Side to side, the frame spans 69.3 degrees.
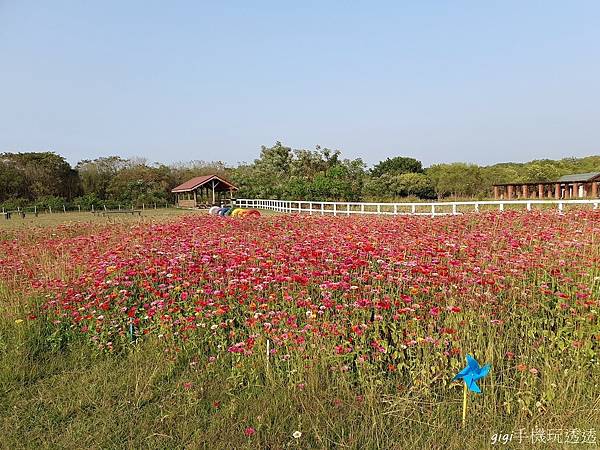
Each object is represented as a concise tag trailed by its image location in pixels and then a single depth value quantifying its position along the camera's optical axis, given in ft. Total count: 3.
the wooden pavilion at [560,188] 134.98
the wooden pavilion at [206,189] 132.98
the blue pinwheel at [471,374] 8.18
